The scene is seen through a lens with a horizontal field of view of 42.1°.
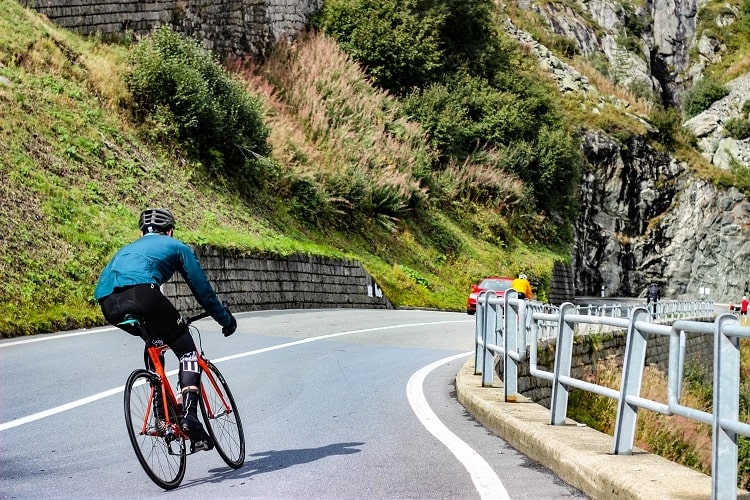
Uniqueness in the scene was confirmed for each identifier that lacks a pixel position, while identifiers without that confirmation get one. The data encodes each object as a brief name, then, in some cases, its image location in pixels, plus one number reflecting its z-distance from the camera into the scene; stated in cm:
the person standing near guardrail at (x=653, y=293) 4359
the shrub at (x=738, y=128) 7344
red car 2891
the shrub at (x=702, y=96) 8912
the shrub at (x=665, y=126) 6284
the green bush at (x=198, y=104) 3086
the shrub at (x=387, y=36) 4606
